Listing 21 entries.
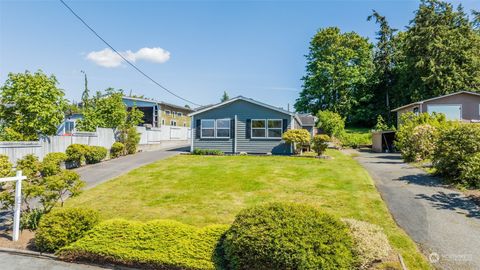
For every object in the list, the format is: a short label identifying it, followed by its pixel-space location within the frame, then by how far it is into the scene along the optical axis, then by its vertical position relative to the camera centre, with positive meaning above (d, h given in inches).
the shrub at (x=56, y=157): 551.3 -42.7
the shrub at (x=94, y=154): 675.4 -43.1
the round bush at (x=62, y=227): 234.4 -76.0
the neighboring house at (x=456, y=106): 1006.4 +114.2
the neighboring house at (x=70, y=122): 1184.2 +57.0
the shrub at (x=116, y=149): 792.9 -35.9
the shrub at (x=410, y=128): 658.2 +23.3
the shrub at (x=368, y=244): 186.1 -72.2
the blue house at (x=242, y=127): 853.8 +29.4
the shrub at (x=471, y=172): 397.4 -48.0
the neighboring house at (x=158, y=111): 1187.3 +117.2
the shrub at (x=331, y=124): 1269.7 +59.4
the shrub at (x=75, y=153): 629.0 -38.5
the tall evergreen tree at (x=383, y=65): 1679.4 +426.3
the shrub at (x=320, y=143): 756.6 -16.0
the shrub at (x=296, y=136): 794.8 +2.4
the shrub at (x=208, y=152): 848.9 -45.8
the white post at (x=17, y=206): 263.1 -64.4
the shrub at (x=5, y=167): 435.5 -48.3
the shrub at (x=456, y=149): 434.9 -17.8
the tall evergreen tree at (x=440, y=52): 1328.7 +408.0
